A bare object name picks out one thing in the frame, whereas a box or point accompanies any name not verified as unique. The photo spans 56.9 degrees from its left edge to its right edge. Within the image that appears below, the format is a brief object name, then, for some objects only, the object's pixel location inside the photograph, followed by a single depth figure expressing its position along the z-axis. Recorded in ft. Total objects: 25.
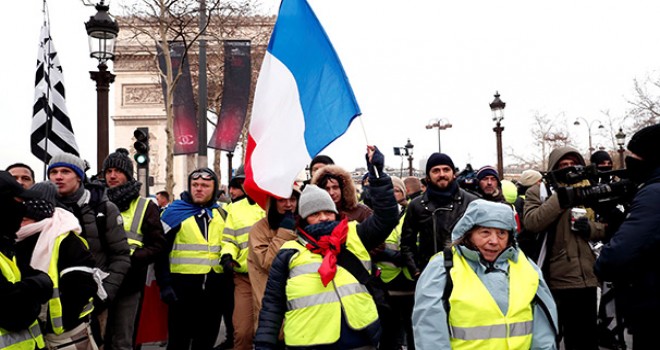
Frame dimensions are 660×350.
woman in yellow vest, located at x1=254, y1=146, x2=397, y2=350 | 11.00
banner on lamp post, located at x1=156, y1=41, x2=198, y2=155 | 52.16
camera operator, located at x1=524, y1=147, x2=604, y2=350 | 15.17
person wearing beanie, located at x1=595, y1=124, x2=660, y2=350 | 9.98
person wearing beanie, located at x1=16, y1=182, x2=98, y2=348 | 10.96
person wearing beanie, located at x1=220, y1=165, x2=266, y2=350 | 15.80
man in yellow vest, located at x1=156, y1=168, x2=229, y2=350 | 18.54
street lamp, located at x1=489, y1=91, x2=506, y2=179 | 57.36
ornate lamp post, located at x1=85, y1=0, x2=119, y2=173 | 27.84
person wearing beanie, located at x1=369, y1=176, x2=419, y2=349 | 16.30
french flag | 13.44
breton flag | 23.53
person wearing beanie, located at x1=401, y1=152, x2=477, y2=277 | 15.08
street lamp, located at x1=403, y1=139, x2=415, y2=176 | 92.15
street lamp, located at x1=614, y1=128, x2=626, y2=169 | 84.56
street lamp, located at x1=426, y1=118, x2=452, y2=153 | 90.83
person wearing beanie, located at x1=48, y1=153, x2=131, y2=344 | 14.64
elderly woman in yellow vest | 9.43
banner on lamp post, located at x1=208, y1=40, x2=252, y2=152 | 50.14
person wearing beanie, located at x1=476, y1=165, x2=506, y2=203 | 19.77
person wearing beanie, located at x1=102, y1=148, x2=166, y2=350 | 16.65
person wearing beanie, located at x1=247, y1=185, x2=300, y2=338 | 13.85
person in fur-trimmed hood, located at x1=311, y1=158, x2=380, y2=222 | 14.35
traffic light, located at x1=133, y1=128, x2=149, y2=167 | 35.58
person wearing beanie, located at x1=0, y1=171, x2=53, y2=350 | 9.45
